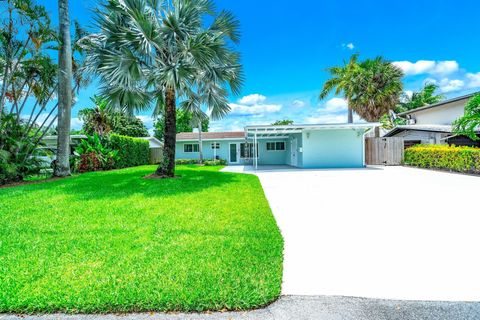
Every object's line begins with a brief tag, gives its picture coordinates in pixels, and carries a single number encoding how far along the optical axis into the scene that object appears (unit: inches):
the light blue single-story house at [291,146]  665.6
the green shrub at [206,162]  882.8
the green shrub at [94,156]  622.8
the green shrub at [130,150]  750.9
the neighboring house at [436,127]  688.6
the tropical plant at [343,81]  882.8
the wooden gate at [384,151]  749.9
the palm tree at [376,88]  846.5
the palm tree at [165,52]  352.8
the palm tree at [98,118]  839.1
